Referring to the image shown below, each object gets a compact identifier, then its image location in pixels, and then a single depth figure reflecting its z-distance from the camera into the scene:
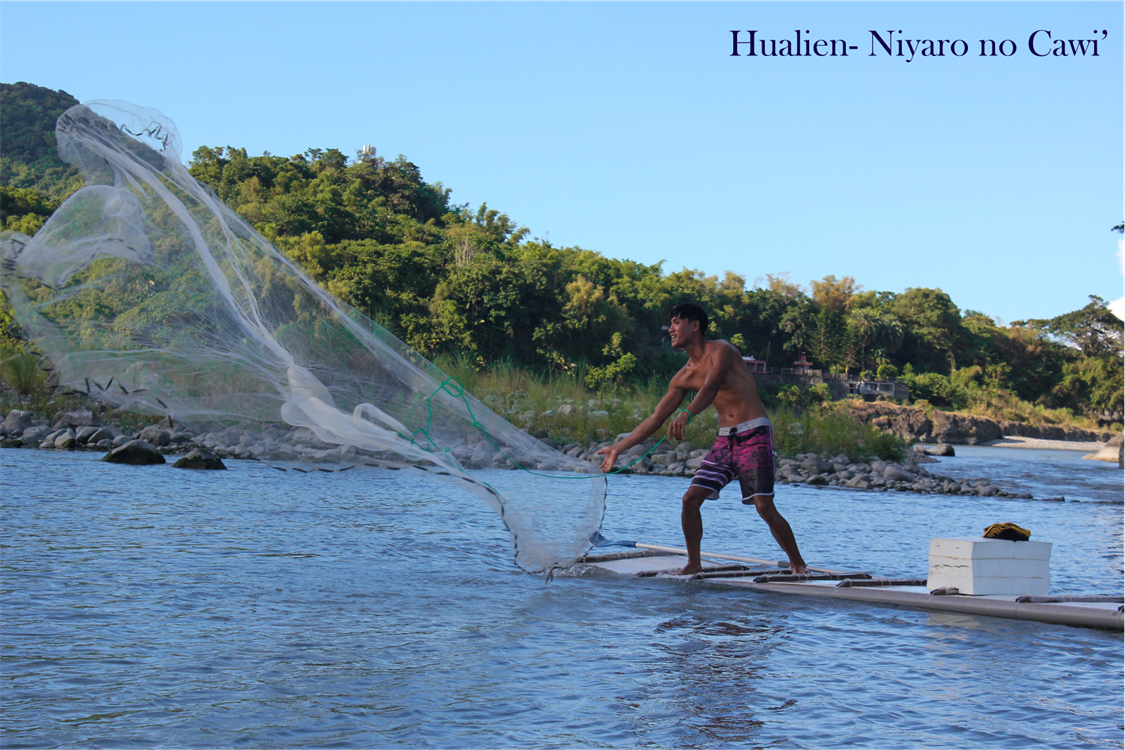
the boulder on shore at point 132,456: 15.10
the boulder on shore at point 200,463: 14.72
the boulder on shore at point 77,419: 18.50
